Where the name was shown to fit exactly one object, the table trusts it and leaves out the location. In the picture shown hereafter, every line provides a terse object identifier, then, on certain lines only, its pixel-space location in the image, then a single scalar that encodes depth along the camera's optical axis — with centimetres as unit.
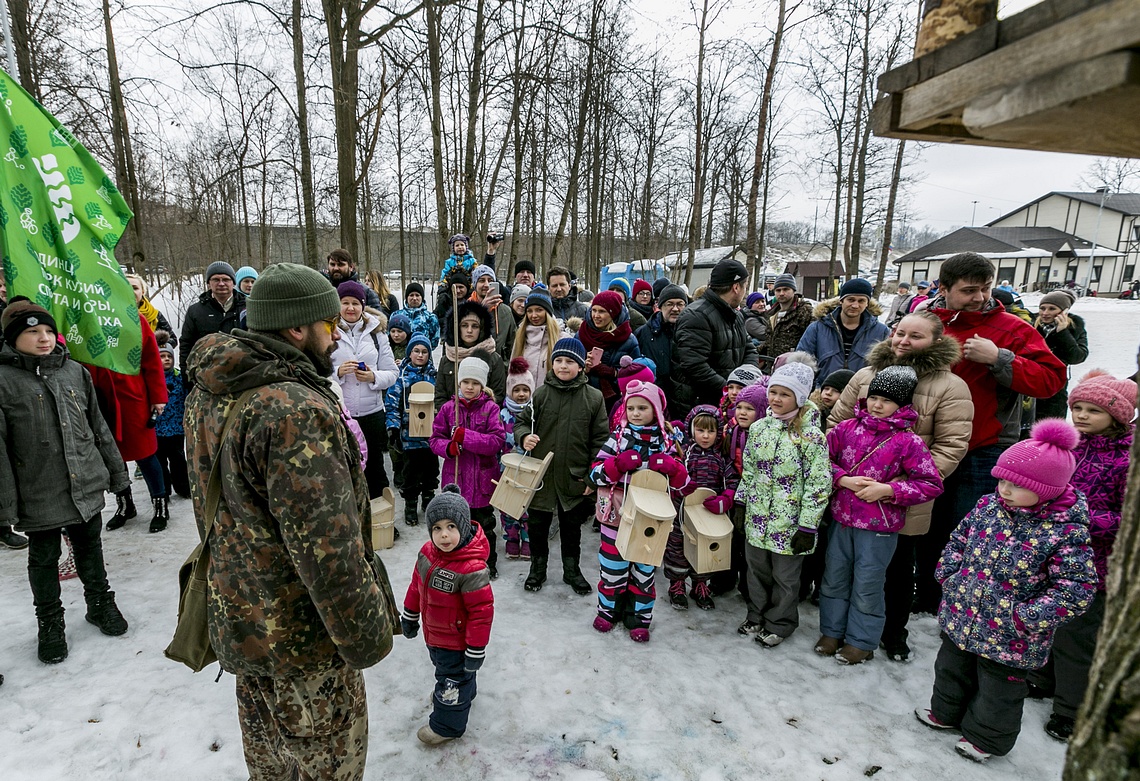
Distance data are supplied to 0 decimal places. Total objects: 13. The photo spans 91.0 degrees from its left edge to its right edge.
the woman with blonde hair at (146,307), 502
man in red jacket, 333
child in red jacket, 265
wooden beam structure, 80
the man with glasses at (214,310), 539
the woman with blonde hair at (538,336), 541
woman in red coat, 421
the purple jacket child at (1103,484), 281
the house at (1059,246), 4406
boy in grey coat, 309
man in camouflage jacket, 161
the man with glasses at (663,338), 532
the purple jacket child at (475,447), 436
